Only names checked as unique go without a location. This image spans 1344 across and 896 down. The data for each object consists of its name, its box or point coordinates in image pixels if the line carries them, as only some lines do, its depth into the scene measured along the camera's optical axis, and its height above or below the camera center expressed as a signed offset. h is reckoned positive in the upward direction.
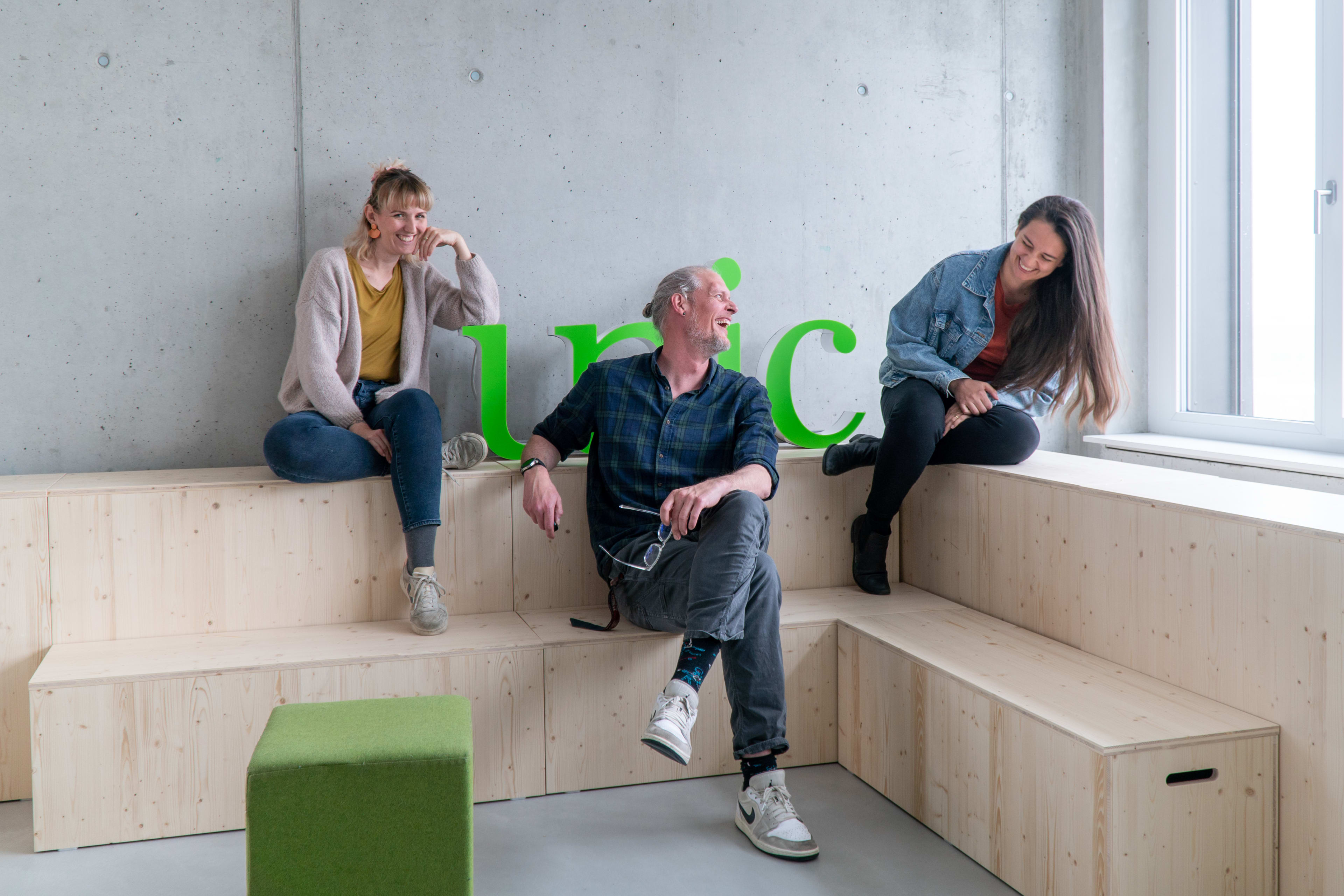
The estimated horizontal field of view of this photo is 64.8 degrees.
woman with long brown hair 2.99 +0.15
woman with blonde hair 2.79 +0.16
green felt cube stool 1.74 -0.66
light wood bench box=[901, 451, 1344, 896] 1.96 -0.39
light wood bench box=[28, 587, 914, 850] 2.40 -0.68
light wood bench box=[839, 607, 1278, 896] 1.93 -0.71
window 3.38 +0.65
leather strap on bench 2.76 -0.53
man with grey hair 2.38 -0.23
